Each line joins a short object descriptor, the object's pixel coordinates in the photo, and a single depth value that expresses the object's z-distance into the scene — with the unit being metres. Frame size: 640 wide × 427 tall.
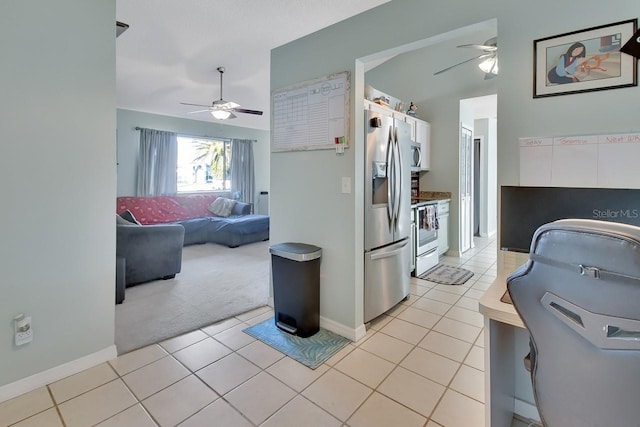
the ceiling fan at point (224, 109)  4.42
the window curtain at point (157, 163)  6.17
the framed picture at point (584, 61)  1.30
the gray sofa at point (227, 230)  5.68
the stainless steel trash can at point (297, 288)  2.41
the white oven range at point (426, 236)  3.92
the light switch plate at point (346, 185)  2.37
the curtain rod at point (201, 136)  6.79
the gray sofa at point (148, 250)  3.44
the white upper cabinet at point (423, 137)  4.45
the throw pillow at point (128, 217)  4.11
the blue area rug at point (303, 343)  2.15
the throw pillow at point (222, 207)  6.52
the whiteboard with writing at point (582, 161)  1.28
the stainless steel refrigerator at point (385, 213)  2.52
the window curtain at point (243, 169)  7.64
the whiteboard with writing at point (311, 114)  2.38
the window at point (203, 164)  6.95
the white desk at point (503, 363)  1.17
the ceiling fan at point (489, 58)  3.03
